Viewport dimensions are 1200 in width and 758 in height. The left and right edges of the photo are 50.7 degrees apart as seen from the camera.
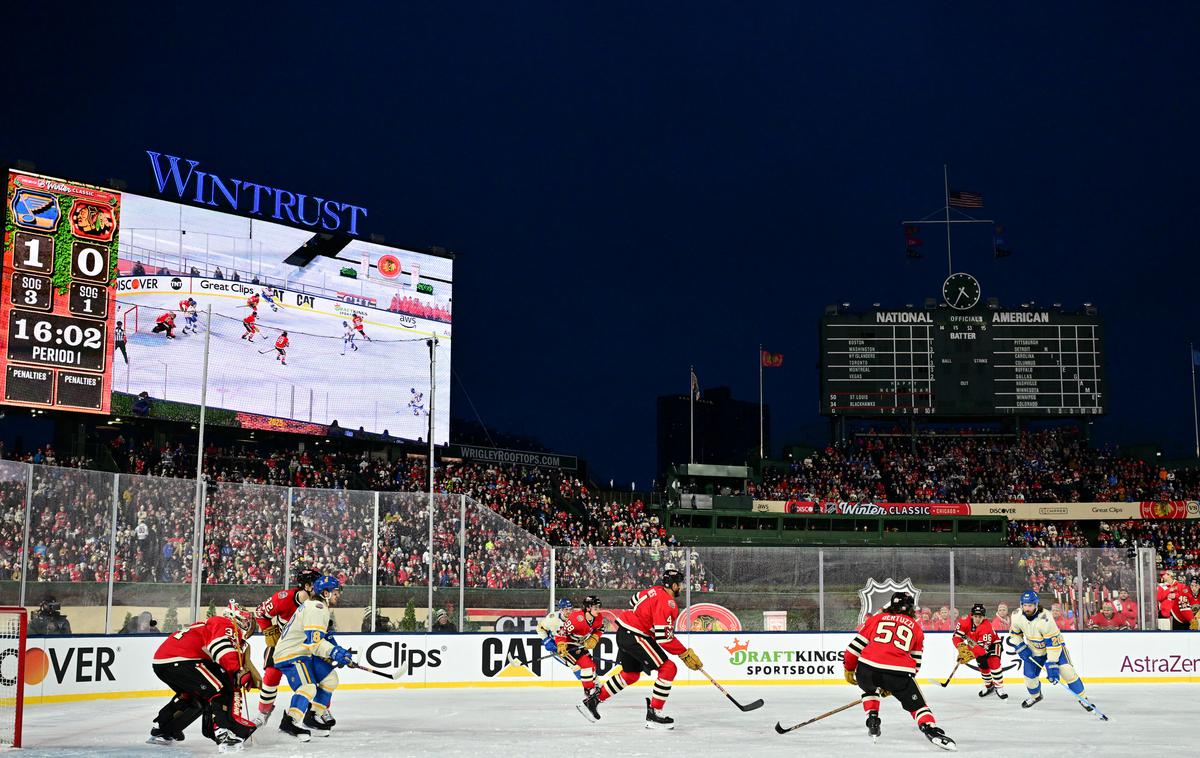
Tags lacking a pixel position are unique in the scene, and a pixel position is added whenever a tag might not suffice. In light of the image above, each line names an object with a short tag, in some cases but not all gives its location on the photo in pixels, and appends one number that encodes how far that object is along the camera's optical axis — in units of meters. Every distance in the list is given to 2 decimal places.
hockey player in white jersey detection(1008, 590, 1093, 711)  17.91
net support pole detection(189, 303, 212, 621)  21.00
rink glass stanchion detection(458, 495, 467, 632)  23.61
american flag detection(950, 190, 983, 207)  49.18
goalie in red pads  12.65
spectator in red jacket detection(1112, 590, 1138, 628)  25.02
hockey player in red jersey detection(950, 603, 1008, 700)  19.91
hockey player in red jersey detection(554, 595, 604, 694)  18.59
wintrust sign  35.53
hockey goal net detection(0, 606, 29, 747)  14.29
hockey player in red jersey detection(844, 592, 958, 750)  13.02
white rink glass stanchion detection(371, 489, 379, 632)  22.67
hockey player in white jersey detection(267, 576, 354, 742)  14.02
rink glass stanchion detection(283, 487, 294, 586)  22.08
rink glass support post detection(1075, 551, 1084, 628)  24.67
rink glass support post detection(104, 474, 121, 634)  19.41
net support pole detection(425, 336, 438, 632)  23.16
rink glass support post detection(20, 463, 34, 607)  18.39
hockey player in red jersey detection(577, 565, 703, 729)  15.35
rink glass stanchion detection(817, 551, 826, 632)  24.24
